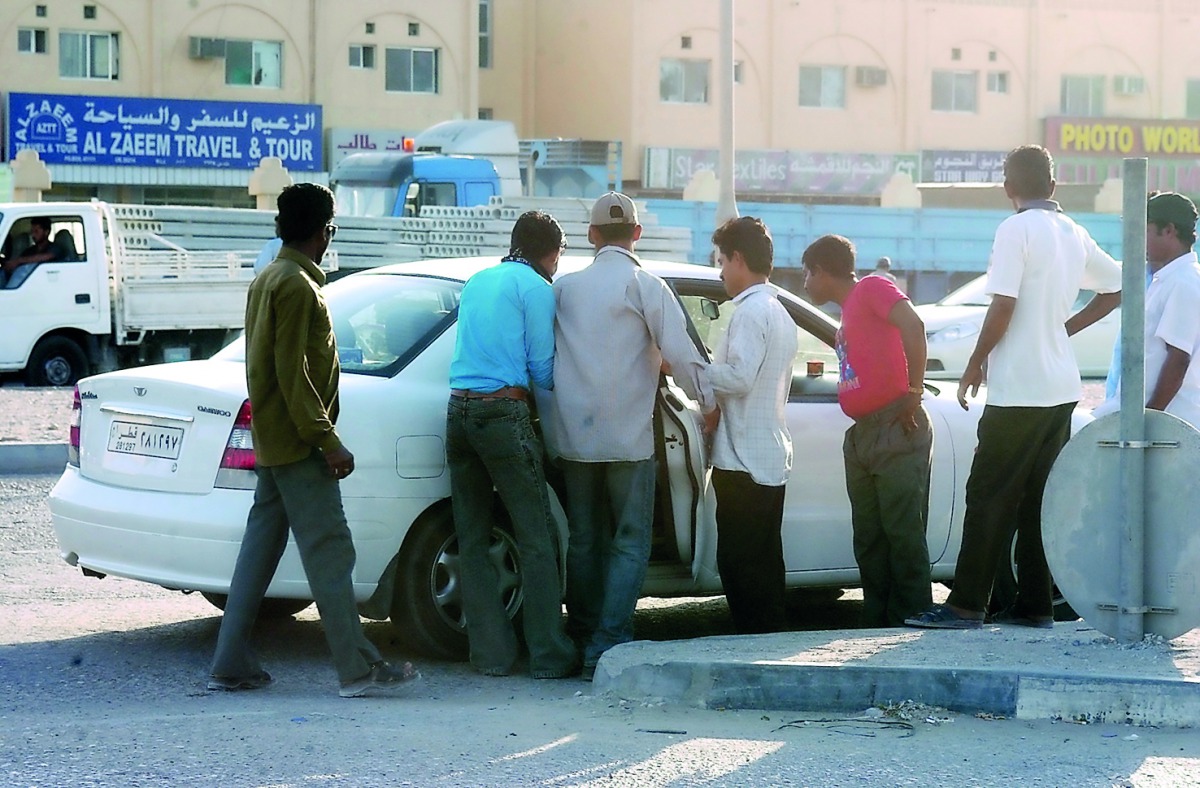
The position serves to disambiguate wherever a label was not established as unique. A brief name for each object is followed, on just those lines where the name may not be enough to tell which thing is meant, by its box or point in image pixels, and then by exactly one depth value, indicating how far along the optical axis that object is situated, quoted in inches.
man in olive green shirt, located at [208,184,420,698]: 435.5
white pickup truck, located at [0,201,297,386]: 1402.6
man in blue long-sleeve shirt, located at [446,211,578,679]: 477.1
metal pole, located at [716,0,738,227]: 1731.1
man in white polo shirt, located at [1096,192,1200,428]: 505.7
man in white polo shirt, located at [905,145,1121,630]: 497.0
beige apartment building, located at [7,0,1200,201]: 3110.2
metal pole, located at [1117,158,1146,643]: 446.0
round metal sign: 443.5
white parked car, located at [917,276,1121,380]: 1386.6
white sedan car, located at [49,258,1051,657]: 477.1
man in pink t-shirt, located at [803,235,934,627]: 516.7
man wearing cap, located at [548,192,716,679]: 488.1
